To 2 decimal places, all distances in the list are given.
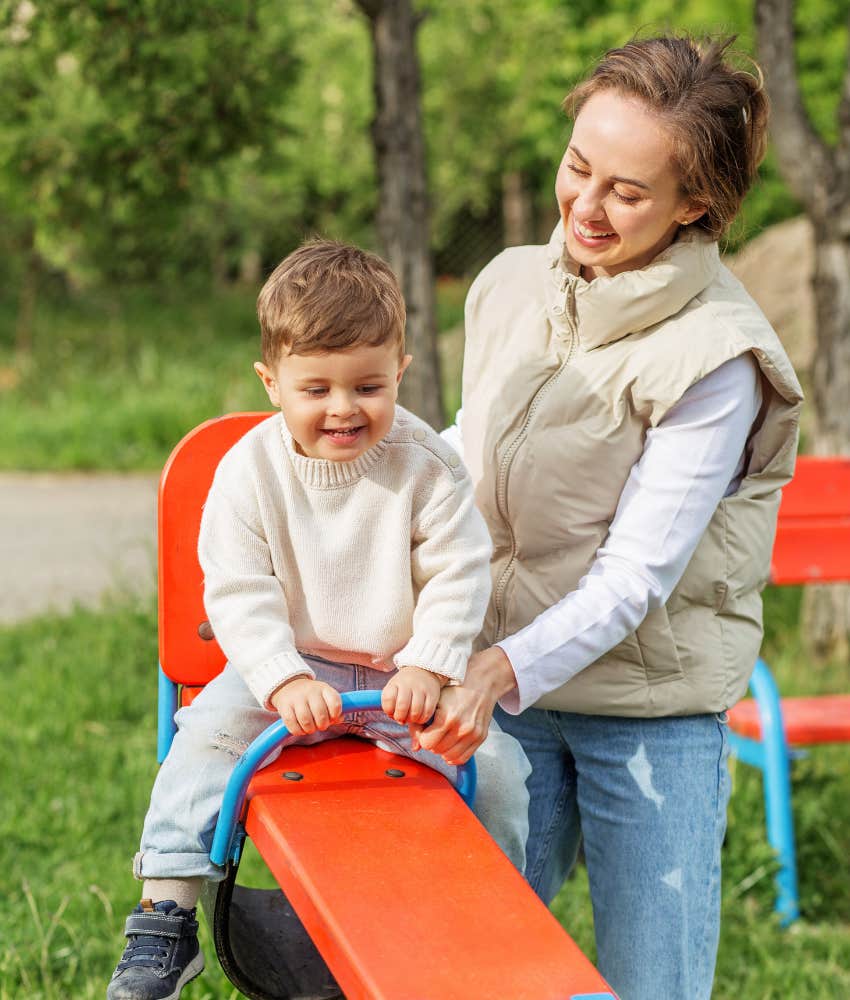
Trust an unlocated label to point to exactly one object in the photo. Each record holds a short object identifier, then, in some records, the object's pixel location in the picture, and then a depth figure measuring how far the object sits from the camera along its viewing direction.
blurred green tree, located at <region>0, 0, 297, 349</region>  4.49
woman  1.96
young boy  1.85
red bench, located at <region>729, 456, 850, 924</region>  3.51
